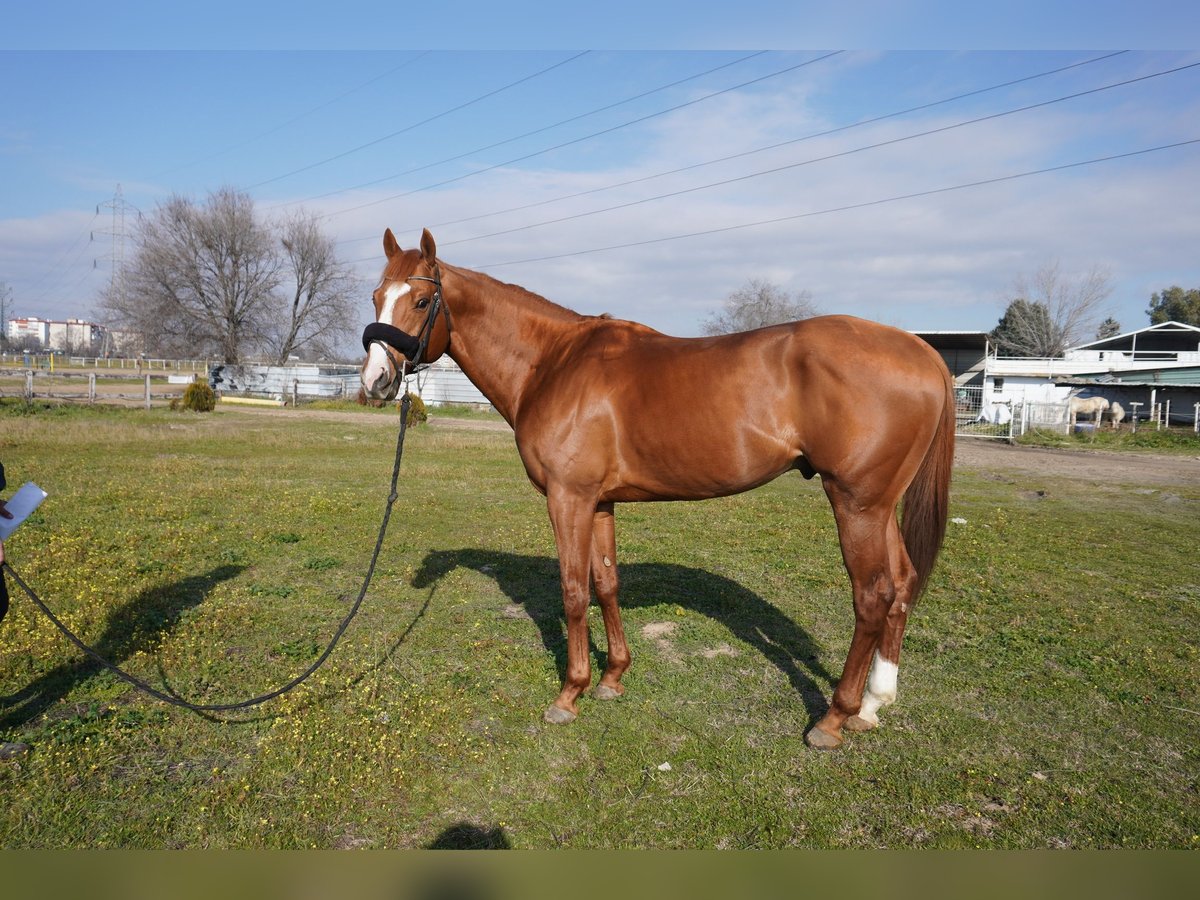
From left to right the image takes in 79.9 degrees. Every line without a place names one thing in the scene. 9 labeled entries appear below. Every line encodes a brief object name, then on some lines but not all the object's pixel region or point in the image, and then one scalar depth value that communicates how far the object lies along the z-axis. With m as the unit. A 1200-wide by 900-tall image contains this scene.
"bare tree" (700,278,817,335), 57.84
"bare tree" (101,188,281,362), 47.97
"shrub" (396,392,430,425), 28.24
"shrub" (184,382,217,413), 29.38
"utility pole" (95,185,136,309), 49.97
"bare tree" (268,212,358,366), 51.94
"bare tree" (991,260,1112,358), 61.66
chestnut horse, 4.20
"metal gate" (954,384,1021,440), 29.81
